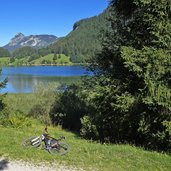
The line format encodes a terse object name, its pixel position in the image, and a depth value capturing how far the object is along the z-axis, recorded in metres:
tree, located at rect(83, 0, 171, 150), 8.86
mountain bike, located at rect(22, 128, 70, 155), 7.08
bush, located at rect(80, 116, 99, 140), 11.57
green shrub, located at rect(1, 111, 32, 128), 13.99
